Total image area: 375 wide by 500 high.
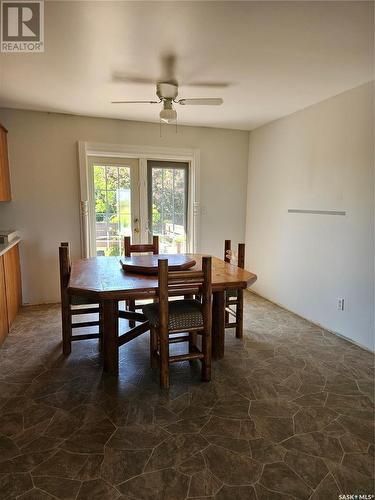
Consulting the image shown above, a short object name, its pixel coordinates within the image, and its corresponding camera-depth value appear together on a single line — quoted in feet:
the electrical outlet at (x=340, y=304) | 10.23
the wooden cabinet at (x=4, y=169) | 11.25
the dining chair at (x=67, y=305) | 8.70
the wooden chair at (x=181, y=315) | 6.84
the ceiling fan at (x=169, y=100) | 8.66
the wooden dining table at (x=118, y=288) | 6.86
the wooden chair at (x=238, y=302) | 10.02
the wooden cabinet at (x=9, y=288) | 9.83
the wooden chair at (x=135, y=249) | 10.93
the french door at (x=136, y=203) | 13.97
